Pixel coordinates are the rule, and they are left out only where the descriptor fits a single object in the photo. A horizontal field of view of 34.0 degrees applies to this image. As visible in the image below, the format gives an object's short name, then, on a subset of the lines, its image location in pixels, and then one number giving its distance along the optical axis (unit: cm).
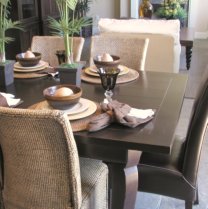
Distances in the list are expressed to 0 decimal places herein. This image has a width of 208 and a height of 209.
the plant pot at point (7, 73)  195
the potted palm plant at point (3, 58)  193
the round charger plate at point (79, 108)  151
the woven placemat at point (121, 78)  205
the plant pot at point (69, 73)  184
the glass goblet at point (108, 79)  172
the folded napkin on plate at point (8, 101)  160
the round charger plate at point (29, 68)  223
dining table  131
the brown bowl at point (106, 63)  209
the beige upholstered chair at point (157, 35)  351
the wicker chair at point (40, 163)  117
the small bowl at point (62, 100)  150
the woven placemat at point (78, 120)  140
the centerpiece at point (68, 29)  176
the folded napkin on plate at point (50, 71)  218
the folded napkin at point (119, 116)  139
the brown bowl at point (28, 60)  225
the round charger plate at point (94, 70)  215
